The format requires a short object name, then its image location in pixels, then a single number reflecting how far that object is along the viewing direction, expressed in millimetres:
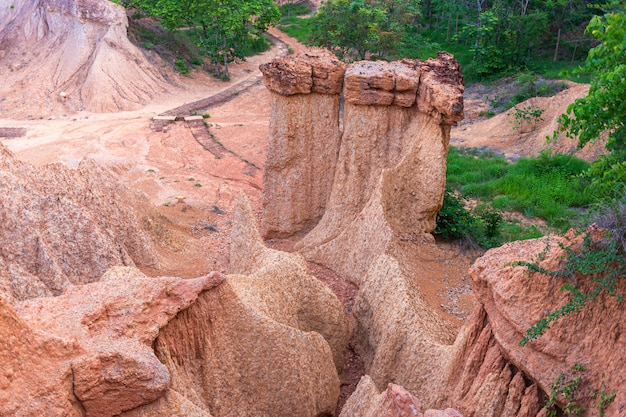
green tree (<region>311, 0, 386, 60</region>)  21250
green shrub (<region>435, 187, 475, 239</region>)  10625
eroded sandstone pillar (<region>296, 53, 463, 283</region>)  9445
